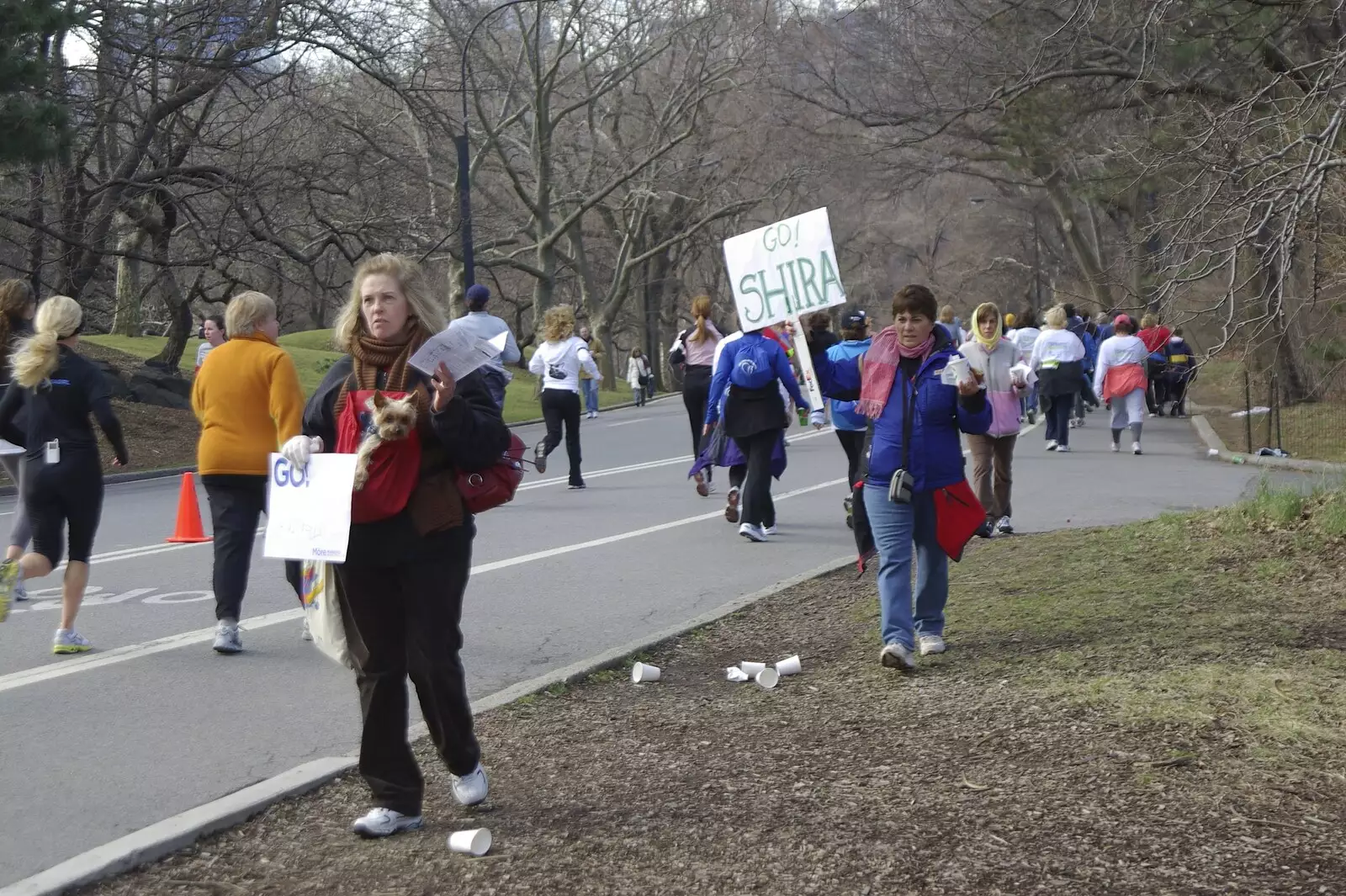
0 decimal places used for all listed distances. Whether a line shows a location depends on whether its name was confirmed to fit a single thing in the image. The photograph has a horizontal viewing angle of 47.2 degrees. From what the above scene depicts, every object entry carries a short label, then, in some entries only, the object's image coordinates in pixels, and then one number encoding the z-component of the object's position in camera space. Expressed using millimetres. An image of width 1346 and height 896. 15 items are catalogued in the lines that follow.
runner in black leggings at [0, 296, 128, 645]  7801
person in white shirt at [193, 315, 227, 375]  15523
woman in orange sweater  7602
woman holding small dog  4516
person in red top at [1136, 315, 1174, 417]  21734
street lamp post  29203
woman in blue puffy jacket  6926
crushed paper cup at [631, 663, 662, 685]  7039
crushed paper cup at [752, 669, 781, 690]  6789
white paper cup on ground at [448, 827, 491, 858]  4516
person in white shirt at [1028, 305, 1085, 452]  19922
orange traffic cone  12242
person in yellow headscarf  11453
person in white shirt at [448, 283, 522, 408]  11914
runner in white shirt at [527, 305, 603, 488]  16031
